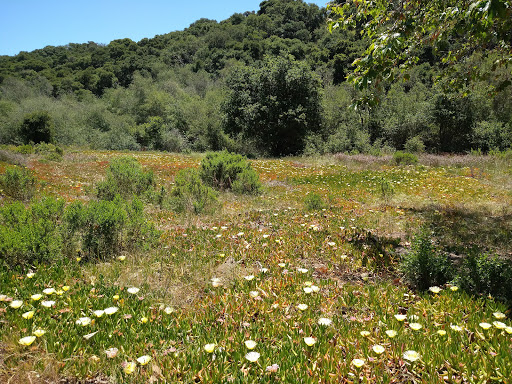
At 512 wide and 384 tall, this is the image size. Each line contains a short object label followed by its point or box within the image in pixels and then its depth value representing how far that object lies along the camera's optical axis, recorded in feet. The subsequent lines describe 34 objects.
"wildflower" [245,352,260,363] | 7.02
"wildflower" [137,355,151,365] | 6.74
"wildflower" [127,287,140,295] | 10.03
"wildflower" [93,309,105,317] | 8.40
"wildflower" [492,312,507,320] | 8.77
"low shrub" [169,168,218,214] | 23.59
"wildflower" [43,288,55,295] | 9.28
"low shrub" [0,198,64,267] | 11.55
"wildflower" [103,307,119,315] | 8.51
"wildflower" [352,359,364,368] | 6.83
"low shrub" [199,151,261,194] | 33.47
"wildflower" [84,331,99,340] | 7.66
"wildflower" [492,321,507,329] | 7.97
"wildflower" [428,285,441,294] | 10.66
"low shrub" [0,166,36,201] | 24.75
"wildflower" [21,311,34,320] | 7.83
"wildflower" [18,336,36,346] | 6.95
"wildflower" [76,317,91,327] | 8.04
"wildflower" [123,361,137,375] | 6.58
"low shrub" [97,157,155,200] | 26.36
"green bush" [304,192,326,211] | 24.32
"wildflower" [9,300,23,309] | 8.38
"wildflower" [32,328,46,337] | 7.21
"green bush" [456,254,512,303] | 10.73
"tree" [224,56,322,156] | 83.97
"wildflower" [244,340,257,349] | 7.43
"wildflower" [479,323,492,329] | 7.92
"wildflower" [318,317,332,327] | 8.86
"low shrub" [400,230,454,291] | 11.94
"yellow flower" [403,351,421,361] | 7.07
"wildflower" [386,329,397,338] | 7.81
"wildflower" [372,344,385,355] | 7.21
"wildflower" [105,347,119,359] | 7.07
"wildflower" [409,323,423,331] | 8.29
